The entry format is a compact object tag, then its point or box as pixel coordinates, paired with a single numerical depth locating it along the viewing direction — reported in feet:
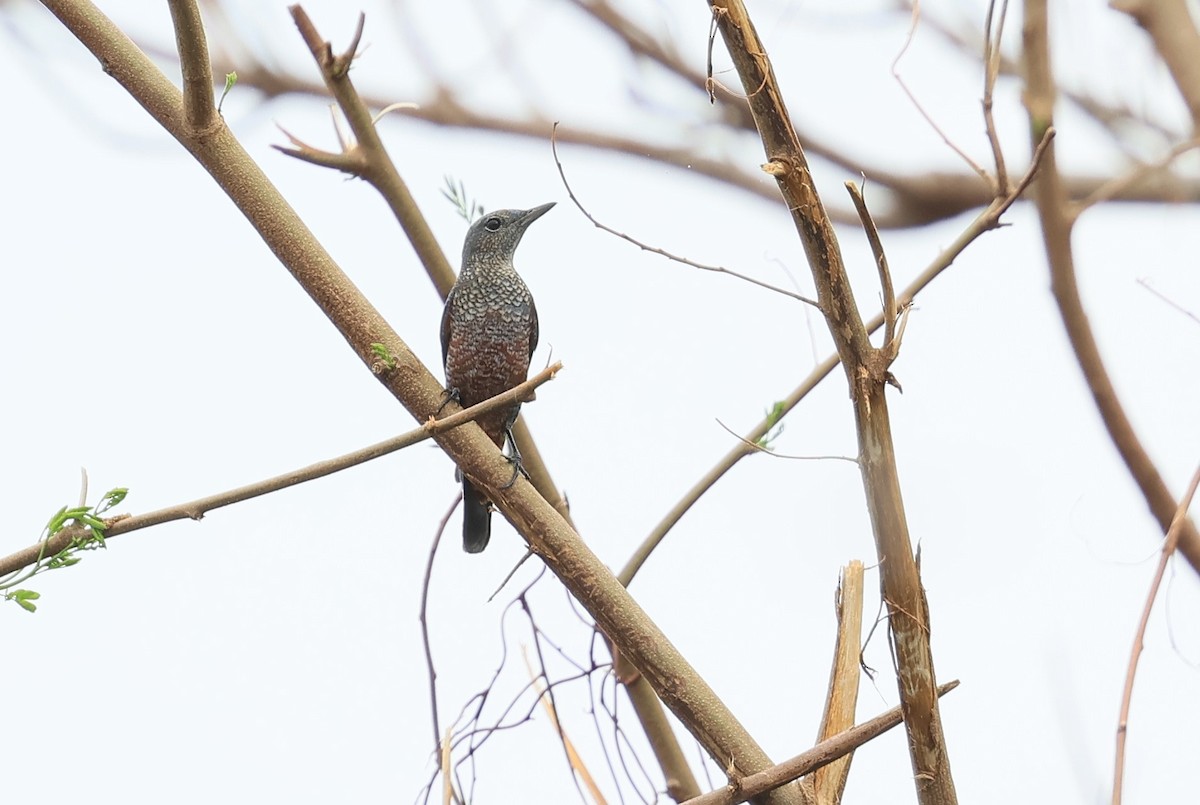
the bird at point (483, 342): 40.20
